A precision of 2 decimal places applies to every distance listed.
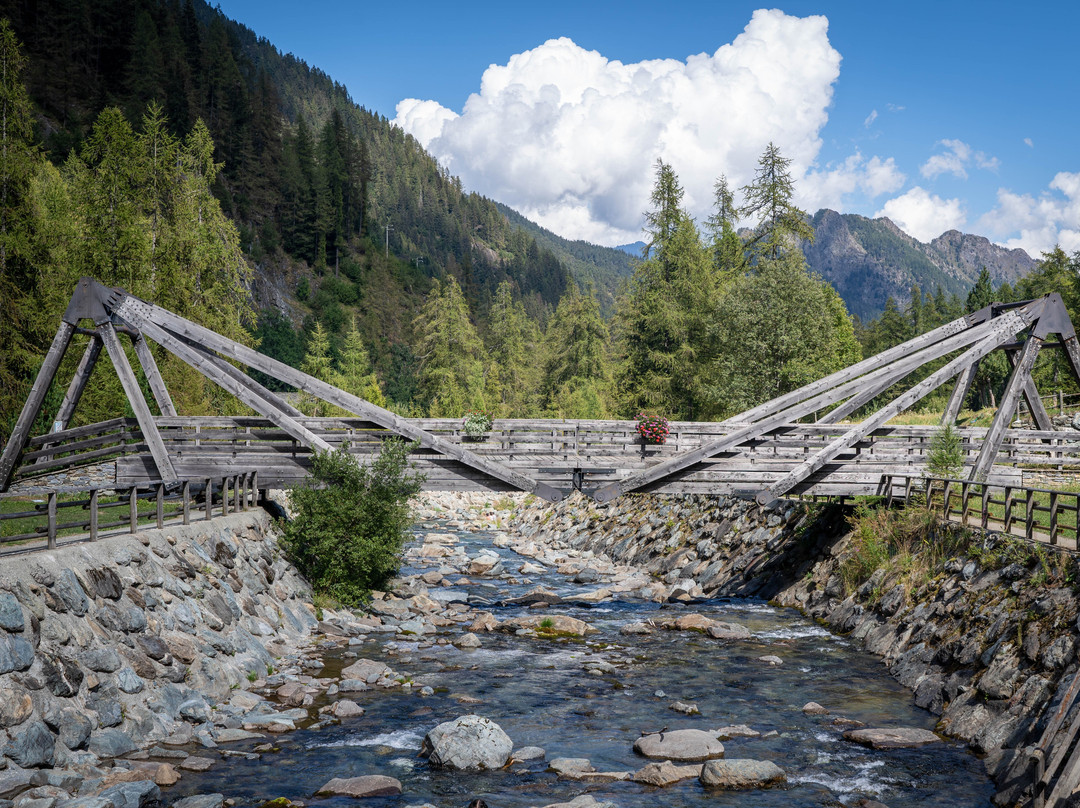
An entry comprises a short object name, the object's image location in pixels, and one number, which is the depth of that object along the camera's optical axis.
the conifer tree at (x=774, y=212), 47.66
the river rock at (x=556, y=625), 20.31
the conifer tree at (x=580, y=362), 68.44
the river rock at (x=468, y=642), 18.64
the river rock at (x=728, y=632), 19.75
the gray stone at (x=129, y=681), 12.23
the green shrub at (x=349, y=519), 20.55
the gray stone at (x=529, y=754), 12.00
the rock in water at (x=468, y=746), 11.61
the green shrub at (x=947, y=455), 21.27
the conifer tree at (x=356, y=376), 58.10
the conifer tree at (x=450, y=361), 65.38
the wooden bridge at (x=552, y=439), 20.92
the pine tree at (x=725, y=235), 52.06
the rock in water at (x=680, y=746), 12.04
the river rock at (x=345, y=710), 13.59
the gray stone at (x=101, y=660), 11.94
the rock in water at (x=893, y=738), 12.40
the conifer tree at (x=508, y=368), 78.00
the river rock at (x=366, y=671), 15.59
